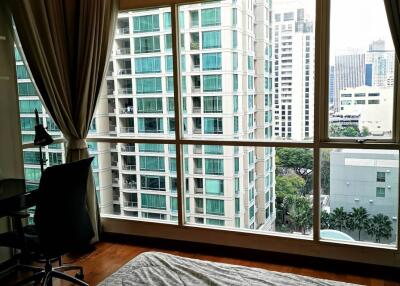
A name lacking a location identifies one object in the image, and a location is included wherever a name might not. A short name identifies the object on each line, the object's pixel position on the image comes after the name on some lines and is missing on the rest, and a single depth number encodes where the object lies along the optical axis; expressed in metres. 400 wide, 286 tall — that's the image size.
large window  2.85
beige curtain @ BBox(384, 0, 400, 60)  2.51
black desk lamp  2.97
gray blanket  1.65
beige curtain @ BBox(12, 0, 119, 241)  3.18
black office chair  2.41
